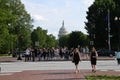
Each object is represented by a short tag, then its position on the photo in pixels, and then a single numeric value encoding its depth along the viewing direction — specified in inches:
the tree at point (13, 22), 1795.6
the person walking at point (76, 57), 613.2
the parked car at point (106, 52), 1556.3
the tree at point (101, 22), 2019.9
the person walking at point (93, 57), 616.7
